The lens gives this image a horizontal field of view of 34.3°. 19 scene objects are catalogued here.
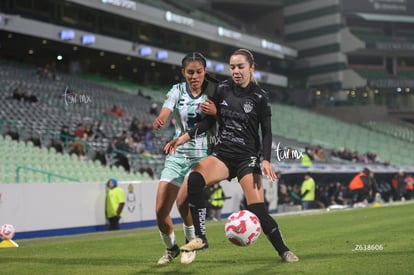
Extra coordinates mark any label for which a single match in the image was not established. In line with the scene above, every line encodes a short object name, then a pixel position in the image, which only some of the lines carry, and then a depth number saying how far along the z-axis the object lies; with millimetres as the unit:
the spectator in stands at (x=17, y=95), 25850
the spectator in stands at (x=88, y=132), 26188
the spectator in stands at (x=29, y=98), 25656
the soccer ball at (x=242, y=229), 7730
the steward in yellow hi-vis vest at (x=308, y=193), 28266
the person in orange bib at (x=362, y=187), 30764
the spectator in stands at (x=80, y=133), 25970
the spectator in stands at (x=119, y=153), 27625
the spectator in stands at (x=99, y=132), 27209
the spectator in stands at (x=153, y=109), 33750
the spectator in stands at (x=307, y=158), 35406
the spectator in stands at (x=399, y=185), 37125
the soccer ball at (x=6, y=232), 15664
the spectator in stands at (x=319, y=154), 39969
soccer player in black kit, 8031
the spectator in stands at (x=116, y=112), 30062
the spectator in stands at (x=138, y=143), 29003
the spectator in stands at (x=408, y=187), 39188
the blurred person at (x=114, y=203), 22062
